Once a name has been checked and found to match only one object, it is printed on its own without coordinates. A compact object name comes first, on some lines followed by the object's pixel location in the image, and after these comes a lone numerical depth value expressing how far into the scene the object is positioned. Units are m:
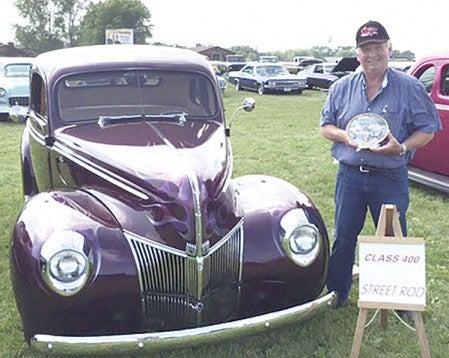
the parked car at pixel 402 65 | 16.64
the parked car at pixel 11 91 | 14.30
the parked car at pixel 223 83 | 23.26
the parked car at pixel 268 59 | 40.98
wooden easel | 3.19
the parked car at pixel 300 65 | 39.62
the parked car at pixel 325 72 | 25.36
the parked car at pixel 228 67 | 34.11
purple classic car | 3.05
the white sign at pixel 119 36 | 37.73
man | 3.49
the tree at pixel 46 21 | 81.75
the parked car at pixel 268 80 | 25.11
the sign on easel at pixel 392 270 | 3.18
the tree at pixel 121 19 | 68.56
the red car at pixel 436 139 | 6.72
